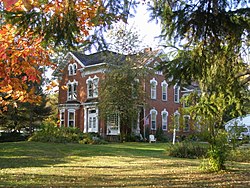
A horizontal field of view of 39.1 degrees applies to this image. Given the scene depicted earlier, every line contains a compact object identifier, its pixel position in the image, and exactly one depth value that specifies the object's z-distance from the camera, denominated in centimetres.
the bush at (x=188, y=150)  1691
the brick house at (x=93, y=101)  3244
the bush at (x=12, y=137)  3244
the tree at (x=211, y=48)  711
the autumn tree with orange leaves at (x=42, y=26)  627
